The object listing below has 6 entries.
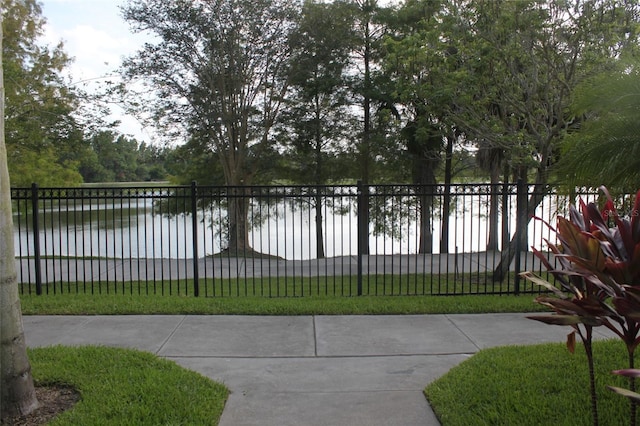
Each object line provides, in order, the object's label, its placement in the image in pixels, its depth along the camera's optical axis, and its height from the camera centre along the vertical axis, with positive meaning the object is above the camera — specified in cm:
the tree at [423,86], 958 +201
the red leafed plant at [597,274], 280 -49
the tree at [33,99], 1256 +223
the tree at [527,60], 829 +207
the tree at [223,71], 1644 +381
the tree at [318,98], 1777 +321
